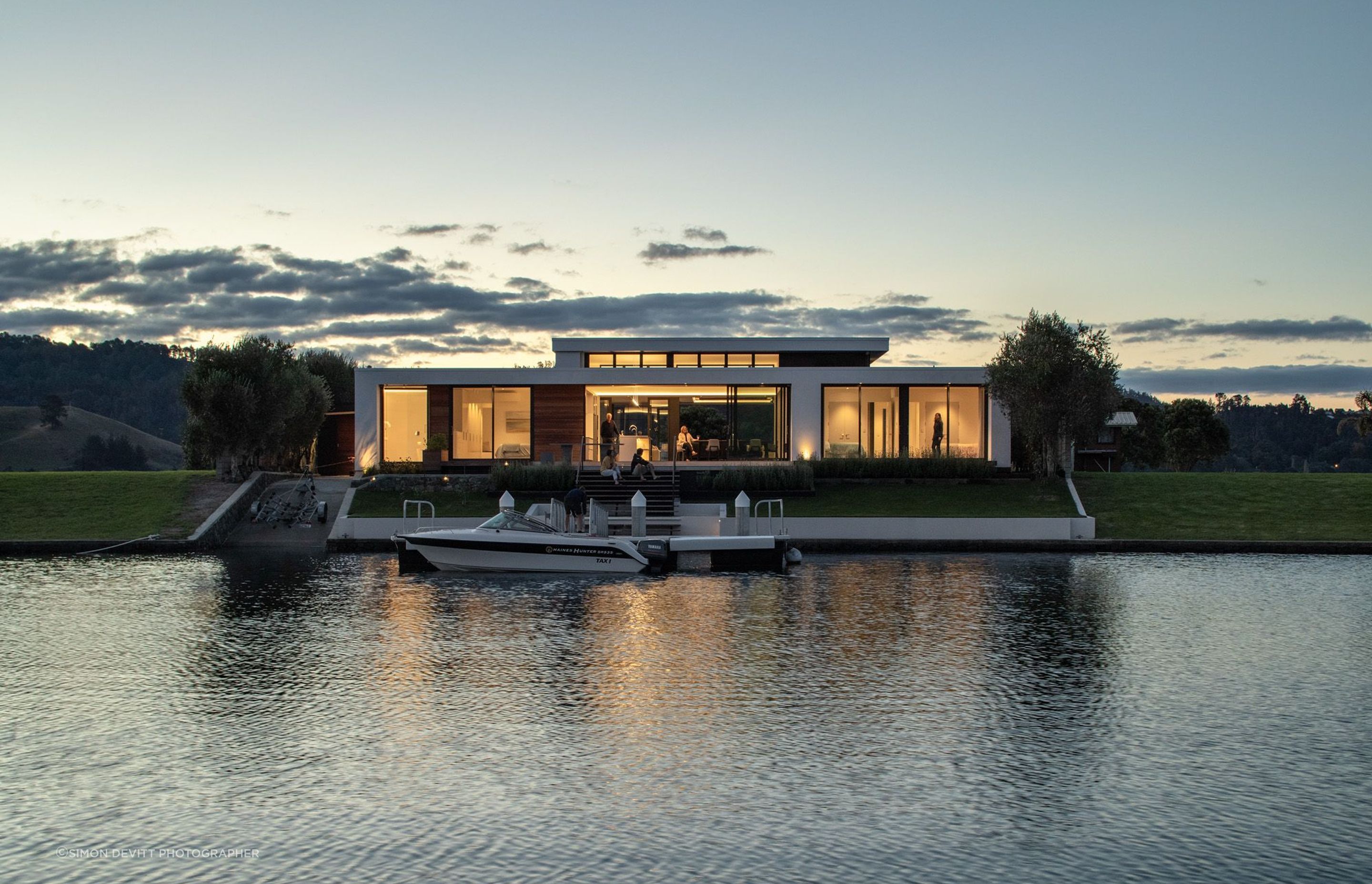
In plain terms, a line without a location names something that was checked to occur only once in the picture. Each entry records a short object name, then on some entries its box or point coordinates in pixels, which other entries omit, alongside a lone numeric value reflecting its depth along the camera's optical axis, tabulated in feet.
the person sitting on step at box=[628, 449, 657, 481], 107.04
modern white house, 127.75
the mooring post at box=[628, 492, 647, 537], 88.94
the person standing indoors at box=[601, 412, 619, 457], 120.88
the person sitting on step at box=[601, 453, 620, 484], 105.80
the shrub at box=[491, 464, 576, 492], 109.19
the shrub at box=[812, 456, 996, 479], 116.57
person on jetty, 83.71
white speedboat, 73.87
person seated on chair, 126.21
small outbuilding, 183.52
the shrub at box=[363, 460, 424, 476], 122.52
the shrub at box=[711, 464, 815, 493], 109.81
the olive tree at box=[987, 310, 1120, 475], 115.65
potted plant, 122.93
